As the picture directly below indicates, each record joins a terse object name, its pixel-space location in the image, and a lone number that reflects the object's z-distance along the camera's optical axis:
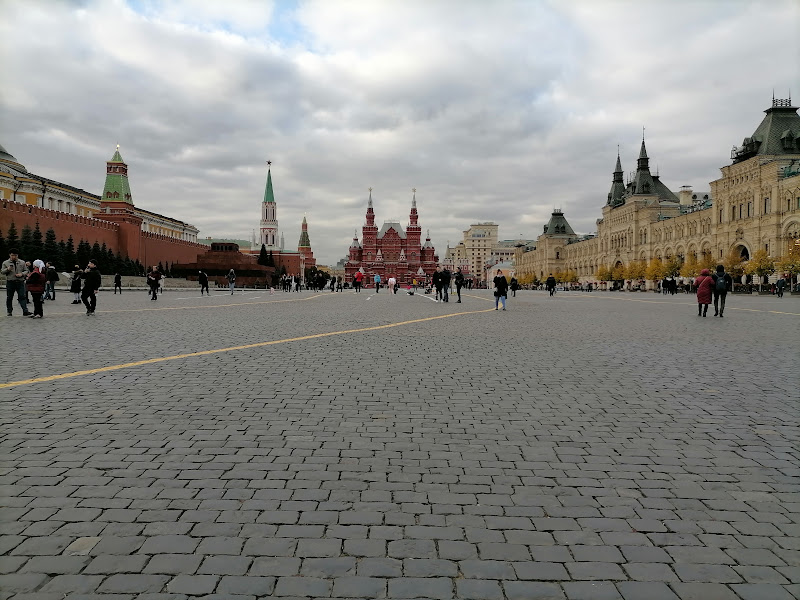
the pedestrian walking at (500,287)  22.03
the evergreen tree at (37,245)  45.46
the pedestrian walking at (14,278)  15.48
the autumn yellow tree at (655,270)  81.51
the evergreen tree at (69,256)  49.62
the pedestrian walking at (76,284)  21.38
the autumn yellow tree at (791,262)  48.00
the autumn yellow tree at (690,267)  70.38
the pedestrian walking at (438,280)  29.04
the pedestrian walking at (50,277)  22.56
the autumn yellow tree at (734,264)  61.89
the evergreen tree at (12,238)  43.56
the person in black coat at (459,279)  29.62
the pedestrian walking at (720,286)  19.14
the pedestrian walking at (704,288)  18.70
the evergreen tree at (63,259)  47.60
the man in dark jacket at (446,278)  28.33
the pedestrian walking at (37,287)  15.05
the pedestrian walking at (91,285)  16.91
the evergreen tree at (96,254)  53.92
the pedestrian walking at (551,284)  43.53
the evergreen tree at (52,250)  45.97
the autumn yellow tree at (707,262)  67.53
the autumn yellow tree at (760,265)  53.81
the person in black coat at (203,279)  36.71
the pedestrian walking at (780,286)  41.97
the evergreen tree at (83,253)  51.22
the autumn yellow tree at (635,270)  88.38
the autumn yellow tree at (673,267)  77.69
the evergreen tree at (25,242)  44.88
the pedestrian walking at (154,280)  26.83
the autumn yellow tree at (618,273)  95.91
